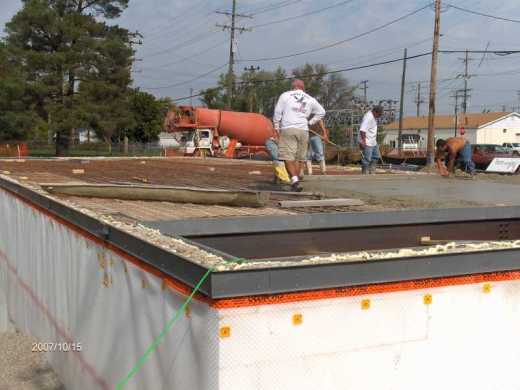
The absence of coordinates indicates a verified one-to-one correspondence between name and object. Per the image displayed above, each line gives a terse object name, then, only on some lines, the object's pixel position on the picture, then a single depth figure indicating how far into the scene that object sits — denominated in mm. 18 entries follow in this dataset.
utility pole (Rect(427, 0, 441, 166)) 29797
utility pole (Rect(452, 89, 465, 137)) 92719
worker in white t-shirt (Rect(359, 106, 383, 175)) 11578
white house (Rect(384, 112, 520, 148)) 86875
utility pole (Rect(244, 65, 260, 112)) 78938
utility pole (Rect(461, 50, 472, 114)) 79188
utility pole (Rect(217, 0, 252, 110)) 46947
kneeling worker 12344
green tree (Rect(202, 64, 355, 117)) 76500
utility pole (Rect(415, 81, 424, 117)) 99875
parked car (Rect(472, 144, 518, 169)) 34781
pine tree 40875
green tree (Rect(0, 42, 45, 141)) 39719
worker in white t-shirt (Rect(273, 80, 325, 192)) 8047
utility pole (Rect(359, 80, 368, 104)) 85238
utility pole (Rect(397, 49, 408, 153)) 49359
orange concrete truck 28375
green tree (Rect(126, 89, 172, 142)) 59219
